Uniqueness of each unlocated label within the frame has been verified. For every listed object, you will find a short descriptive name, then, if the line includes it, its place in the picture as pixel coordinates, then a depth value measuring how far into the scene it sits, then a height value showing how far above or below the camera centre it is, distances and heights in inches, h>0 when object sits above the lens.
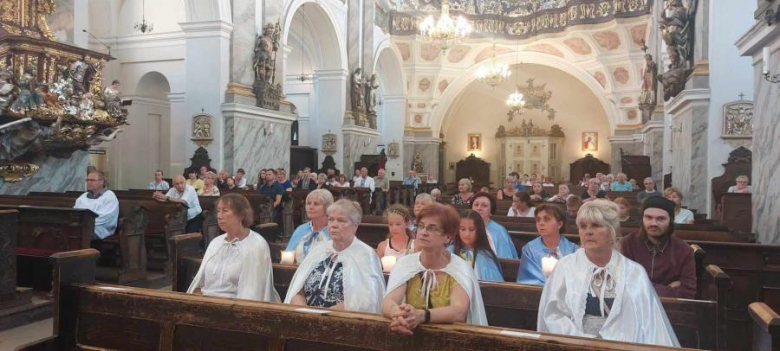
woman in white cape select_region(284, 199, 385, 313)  127.6 -22.9
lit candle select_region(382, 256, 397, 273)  171.0 -26.9
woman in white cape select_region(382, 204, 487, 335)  109.3 -19.9
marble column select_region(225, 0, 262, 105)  550.3 +109.1
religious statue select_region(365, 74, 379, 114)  828.6 +108.9
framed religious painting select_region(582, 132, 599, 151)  1170.6 +63.5
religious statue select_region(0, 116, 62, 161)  333.4 +16.4
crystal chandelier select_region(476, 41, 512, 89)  898.1 +149.4
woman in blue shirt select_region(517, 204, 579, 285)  167.0 -21.3
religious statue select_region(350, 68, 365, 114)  784.3 +104.6
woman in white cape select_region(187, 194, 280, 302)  144.0 -23.2
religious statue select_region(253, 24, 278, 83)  571.8 +109.7
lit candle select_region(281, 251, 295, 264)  180.9 -26.9
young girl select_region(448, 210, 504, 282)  156.5 -20.4
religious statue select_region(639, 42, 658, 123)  702.8 +106.1
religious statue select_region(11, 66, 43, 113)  334.0 +39.9
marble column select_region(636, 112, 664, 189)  649.5 +31.7
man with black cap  148.6 -19.9
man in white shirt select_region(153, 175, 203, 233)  325.4 -17.4
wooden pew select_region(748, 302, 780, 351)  83.0 -21.4
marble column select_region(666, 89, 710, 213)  391.9 +19.9
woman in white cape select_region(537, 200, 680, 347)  111.0 -23.5
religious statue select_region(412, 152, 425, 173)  1066.1 +12.9
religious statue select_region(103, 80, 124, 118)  397.1 +45.3
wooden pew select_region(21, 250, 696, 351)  93.2 -27.6
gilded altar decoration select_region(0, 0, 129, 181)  336.2 +43.7
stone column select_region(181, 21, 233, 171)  536.4 +89.5
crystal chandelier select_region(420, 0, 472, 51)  783.1 +190.0
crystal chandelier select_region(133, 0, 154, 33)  650.2 +155.4
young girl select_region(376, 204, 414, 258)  187.2 -20.2
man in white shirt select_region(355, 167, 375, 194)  610.9 -11.4
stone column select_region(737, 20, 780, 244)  216.7 +15.5
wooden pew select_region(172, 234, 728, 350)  127.4 -31.4
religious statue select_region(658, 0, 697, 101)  429.3 +98.3
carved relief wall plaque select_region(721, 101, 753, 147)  377.1 +33.7
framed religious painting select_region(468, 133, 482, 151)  1245.7 +62.0
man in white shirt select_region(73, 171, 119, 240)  270.7 -17.0
